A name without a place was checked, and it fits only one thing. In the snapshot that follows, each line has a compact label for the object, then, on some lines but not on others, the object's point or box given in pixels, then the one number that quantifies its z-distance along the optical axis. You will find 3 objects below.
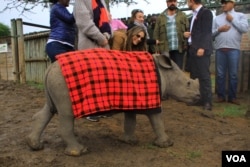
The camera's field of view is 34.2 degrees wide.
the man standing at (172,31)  6.91
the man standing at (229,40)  7.23
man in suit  6.47
